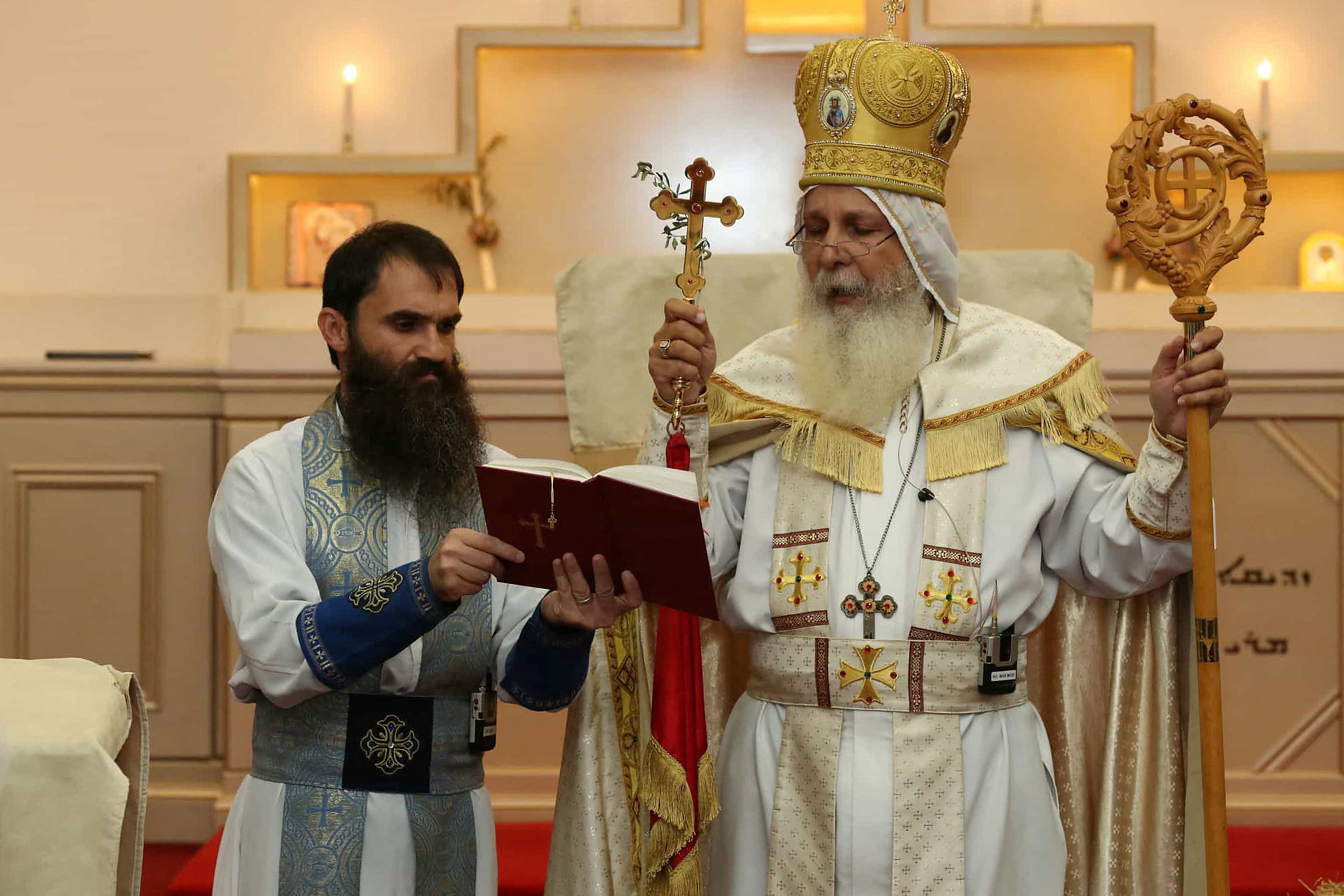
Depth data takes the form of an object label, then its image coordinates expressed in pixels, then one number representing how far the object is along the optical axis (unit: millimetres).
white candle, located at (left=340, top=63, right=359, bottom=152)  6102
